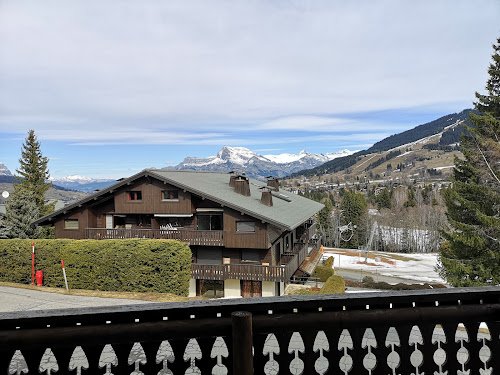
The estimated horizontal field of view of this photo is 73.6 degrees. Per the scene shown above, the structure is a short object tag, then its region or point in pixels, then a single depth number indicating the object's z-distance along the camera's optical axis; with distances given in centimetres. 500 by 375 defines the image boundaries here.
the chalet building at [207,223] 2352
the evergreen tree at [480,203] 2114
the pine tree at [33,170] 4484
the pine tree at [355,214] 7919
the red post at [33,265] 2061
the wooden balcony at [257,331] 183
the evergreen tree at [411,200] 9931
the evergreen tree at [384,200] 10019
